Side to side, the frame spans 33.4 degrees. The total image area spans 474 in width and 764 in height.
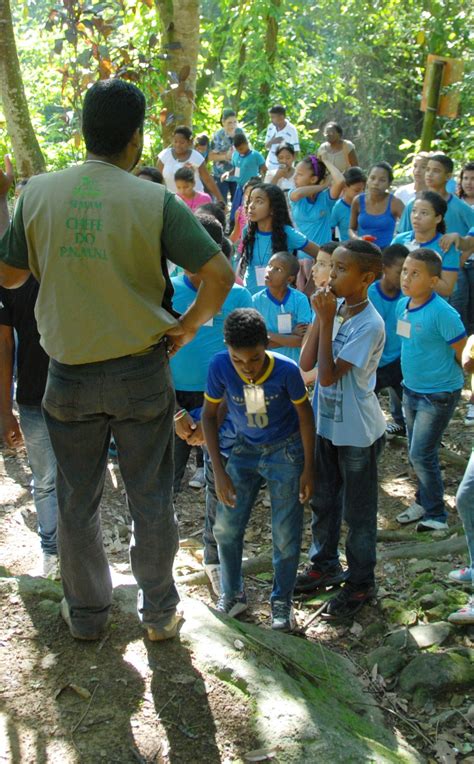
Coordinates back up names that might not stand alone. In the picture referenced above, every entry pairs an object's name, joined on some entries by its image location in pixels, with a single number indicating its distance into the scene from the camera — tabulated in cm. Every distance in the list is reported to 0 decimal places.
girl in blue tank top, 832
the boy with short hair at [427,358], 538
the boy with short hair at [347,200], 901
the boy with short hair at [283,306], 581
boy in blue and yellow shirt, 397
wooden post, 930
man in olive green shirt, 281
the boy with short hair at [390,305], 636
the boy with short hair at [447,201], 762
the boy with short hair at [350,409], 441
